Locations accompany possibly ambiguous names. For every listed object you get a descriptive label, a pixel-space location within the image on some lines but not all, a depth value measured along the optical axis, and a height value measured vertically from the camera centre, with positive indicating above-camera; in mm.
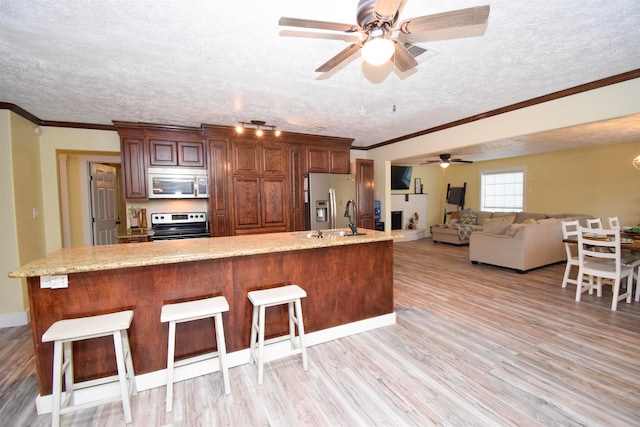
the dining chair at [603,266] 3182 -840
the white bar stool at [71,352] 1566 -901
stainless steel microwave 4055 +352
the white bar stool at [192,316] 1803 -719
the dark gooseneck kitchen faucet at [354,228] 2930 -271
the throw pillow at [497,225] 5094 -468
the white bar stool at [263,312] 2045 -888
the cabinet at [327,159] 4969 +820
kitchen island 1832 -642
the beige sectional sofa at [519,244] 4715 -801
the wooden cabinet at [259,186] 4402 +306
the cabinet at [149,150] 3910 +841
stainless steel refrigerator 4816 +49
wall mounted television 8570 +792
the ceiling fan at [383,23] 1345 +939
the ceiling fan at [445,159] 6487 +1015
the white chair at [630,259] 3469 -825
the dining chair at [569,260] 3719 -832
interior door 5055 +75
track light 3914 +1142
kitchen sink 2880 -331
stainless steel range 4234 -294
